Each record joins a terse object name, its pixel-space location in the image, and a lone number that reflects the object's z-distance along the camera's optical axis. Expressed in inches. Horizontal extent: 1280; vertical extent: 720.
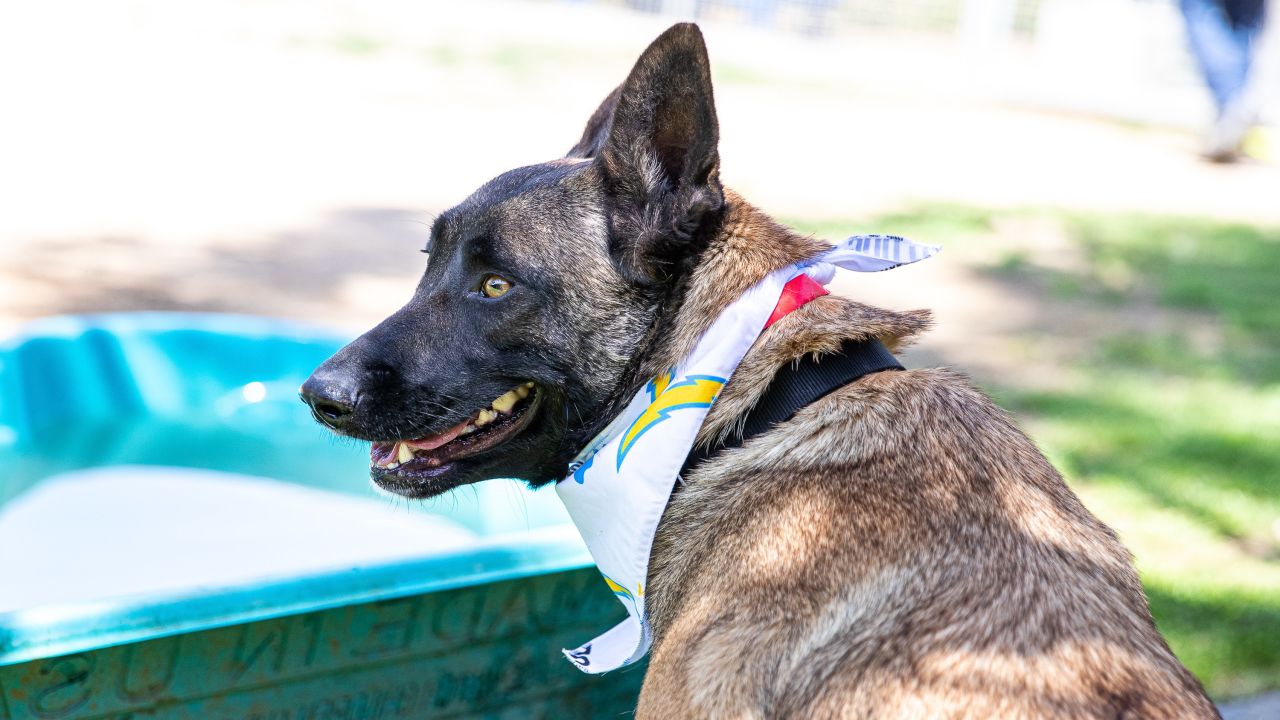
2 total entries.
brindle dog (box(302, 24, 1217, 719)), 37.6
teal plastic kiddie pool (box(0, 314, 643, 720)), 43.3
